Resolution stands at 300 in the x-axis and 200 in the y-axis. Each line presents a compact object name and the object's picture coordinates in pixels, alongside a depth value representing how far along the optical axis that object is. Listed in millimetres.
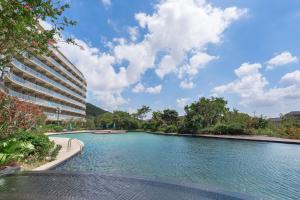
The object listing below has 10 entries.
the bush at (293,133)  17593
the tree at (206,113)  25224
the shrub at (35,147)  5783
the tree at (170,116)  34037
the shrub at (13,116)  5316
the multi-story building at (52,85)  20527
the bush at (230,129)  20694
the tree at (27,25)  2632
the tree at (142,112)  43818
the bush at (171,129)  28549
